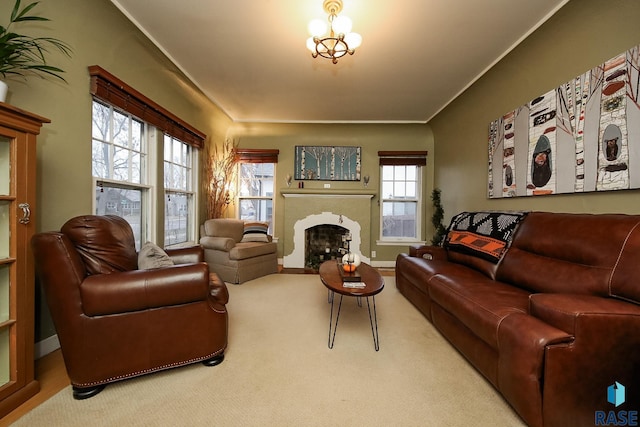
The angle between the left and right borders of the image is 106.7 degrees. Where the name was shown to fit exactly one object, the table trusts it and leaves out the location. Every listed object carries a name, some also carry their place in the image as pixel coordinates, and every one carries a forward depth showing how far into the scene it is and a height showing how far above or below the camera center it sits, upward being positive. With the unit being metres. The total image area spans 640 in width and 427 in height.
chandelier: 1.79 +1.39
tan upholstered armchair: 3.36 -0.60
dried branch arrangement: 4.01 +0.57
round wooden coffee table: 1.76 -0.60
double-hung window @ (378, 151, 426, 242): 4.76 +0.17
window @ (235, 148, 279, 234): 4.79 +0.36
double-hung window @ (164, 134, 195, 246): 3.12 +0.23
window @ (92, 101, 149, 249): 2.15 +0.42
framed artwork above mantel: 4.64 +0.91
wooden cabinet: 1.24 -0.24
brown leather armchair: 1.30 -0.60
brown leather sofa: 1.05 -0.57
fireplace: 4.50 -0.17
